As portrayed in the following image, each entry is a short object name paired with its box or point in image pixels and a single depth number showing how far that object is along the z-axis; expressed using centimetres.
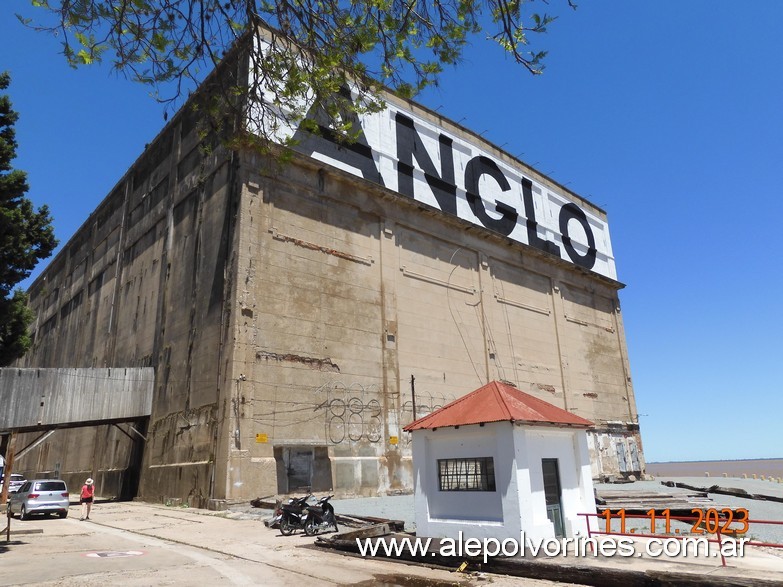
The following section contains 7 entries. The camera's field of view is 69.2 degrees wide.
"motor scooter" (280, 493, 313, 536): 1585
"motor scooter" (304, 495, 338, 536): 1593
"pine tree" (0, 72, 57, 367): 1451
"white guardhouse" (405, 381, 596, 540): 1130
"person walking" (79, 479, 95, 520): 2117
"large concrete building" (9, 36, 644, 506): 2470
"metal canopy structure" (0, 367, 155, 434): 2688
